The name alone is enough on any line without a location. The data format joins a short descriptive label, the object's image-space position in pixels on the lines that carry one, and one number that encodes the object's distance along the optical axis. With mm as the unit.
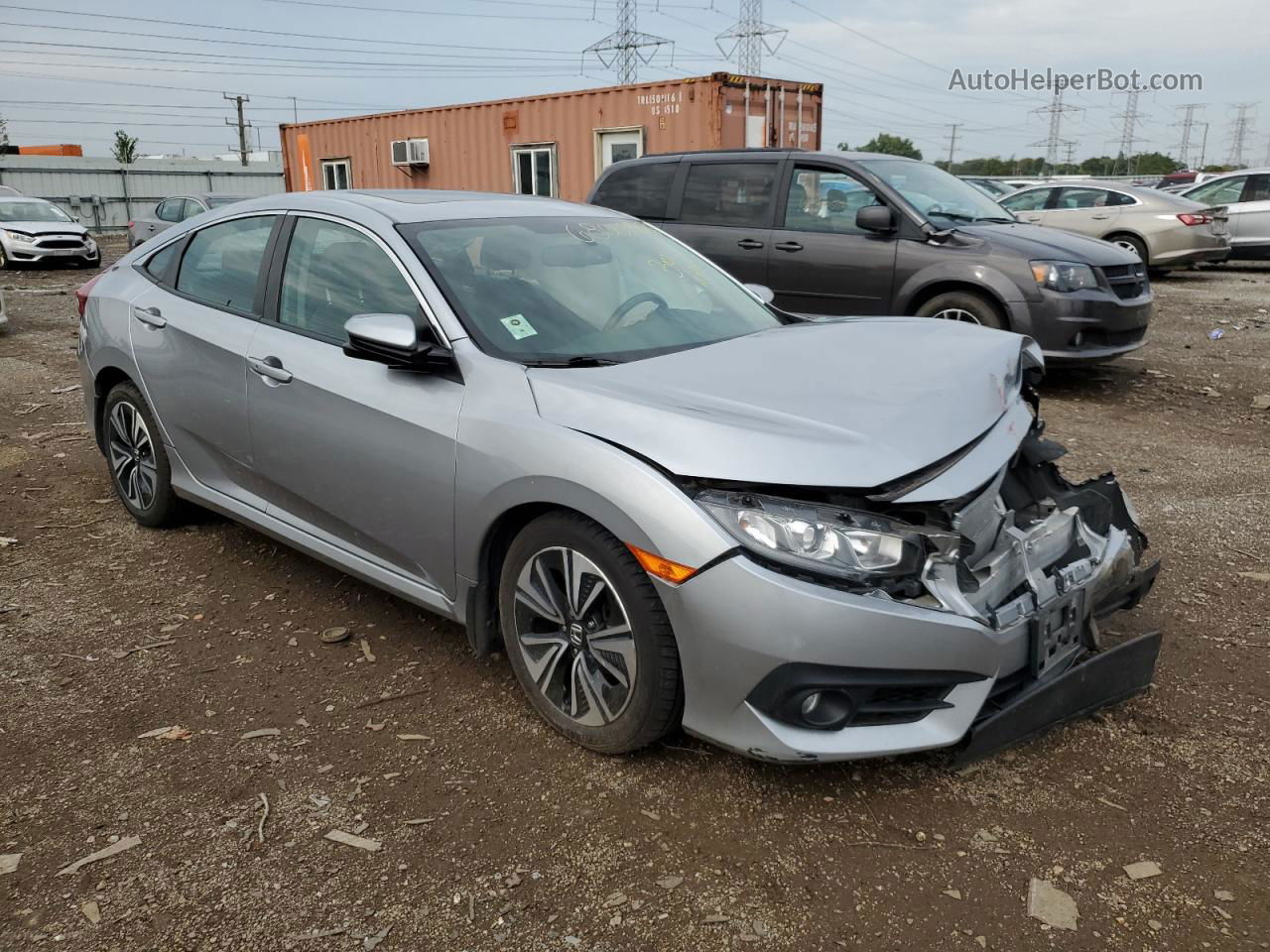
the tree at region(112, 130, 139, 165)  63094
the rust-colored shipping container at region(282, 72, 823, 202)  13711
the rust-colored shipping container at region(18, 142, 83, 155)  46250
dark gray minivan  7227
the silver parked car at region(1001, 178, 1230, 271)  14906
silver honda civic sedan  2492
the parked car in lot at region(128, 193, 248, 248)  19500
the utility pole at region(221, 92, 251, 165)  64125
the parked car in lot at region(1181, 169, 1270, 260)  16531
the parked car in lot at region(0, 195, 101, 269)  19000
